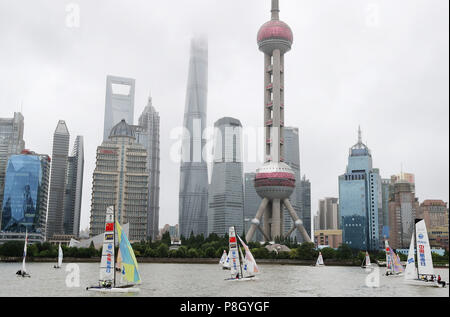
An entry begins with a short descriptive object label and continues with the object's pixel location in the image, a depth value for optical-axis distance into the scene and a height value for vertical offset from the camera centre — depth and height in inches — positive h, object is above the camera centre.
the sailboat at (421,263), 2910.9 -129.6
